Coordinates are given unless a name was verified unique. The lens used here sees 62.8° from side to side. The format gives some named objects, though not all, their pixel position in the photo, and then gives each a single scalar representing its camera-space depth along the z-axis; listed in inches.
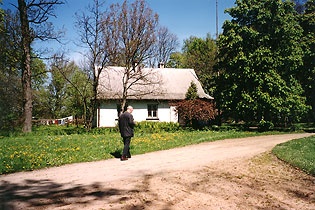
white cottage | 1177.4
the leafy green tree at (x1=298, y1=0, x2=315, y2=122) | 1015.6
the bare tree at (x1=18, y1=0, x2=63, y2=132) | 823.7
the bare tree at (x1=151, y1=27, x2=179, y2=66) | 2146.3
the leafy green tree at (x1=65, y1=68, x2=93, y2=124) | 1569.3
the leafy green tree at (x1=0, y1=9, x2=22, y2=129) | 888.3
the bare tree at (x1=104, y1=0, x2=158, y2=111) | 944.9
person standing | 395.2
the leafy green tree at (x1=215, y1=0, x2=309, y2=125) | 829.2
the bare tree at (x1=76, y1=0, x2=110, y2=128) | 965.2
